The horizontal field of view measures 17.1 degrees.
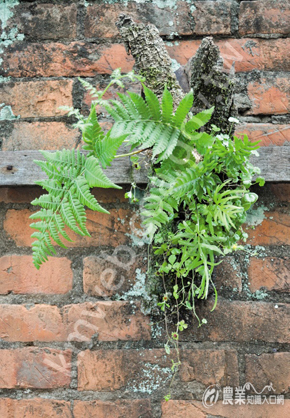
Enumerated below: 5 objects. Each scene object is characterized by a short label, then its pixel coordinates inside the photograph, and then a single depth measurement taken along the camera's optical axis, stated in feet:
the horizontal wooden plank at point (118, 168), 5.12
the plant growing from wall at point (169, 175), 4.67
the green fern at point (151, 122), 4.66
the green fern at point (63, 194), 4.67
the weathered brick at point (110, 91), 5.45
